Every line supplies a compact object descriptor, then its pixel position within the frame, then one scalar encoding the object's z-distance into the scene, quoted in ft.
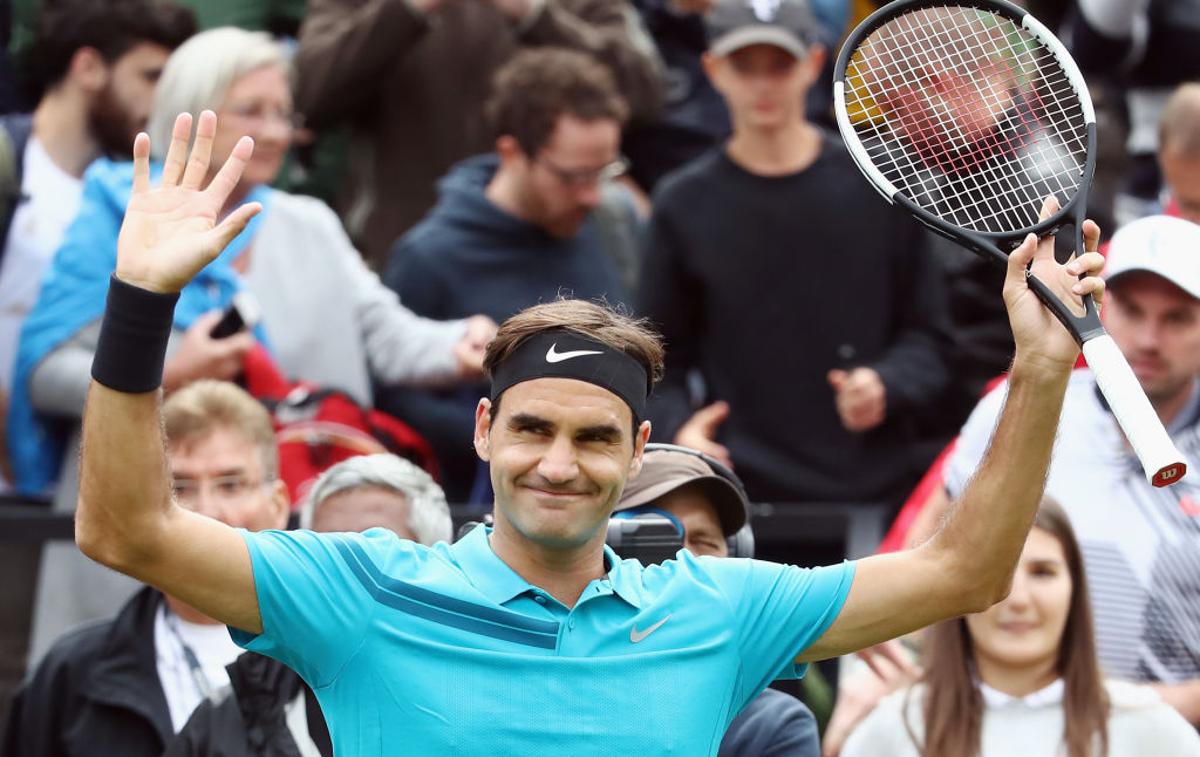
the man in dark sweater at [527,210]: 47.26
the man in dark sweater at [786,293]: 47.01
